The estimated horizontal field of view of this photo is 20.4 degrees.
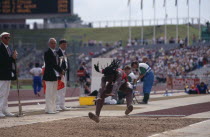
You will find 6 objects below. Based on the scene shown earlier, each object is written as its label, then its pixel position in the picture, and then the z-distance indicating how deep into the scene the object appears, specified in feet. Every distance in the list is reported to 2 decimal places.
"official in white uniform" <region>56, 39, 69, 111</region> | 63.52
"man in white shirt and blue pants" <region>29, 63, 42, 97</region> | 104.63
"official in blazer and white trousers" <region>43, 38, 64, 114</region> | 58.03
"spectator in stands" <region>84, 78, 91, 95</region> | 103.23
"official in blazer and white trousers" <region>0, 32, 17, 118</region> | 53.93
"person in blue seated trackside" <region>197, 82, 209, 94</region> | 105.91
